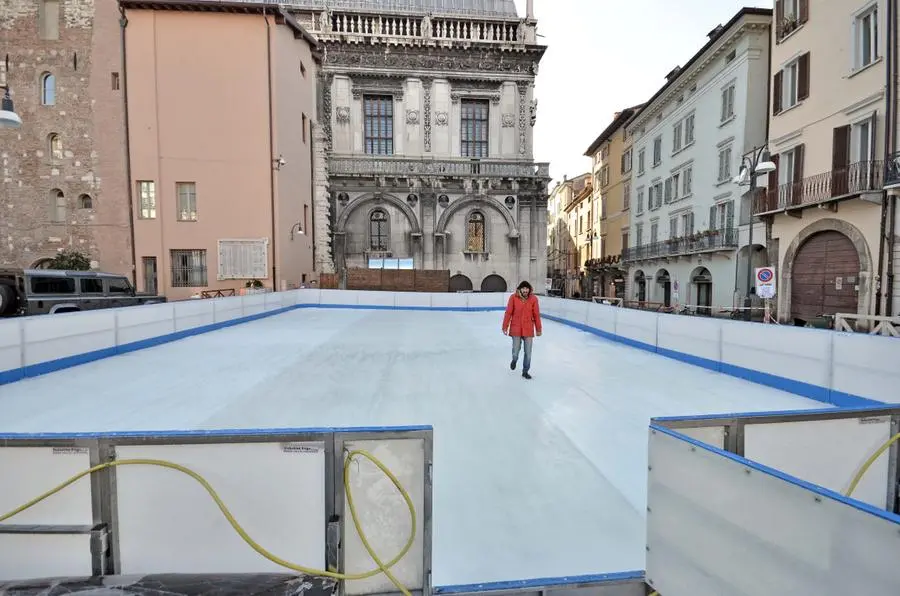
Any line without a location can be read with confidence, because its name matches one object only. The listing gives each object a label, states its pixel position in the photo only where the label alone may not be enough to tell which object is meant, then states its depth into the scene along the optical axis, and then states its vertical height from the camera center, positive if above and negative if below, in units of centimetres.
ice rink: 305 -188
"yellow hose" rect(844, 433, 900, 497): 282 -133
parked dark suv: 1139 -40
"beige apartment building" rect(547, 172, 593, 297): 5241 +691
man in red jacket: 759 -74
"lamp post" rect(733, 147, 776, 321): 1330 +373
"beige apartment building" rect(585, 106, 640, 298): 3875 +776
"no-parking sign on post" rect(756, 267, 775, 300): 1330 -10
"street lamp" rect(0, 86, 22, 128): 941 +378
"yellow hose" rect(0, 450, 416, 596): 223 -126
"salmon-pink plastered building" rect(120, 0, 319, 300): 2200 +740
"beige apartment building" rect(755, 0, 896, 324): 1512 +501
